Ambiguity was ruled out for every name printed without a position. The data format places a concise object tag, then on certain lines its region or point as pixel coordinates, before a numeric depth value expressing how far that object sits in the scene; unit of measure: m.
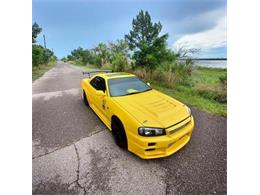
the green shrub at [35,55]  17.96
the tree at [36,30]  17.64
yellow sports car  2.17
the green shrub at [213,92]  5.07
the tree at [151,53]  8.23
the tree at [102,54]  26.70
